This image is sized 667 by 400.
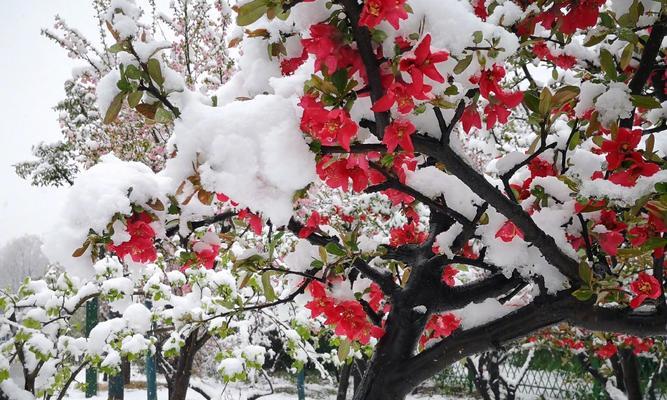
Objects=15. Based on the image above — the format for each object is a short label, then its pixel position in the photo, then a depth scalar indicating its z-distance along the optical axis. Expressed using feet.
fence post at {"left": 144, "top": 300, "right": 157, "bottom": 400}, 17.92
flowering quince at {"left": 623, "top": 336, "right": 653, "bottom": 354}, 12.95
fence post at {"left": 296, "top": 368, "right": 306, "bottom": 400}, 22.57
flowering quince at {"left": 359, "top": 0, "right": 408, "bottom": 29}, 2.64
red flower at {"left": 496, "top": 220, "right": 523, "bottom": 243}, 4.64
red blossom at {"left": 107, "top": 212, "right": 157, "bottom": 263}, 4.06
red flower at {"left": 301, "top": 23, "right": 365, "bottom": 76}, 2.93
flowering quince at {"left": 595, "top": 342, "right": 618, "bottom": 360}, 13.37
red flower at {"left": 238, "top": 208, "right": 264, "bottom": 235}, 4.19
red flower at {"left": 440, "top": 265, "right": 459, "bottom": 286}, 6.62
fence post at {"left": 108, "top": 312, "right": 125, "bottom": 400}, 23.61
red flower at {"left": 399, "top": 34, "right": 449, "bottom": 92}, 2.85
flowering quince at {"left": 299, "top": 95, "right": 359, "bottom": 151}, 2.91
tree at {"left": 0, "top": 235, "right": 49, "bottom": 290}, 177.66
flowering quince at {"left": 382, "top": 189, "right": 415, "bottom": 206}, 5.12
